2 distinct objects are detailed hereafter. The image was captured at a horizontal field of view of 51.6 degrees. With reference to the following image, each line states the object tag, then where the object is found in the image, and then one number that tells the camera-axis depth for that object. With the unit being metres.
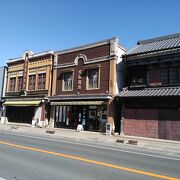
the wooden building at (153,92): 14.17
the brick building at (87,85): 17.04
